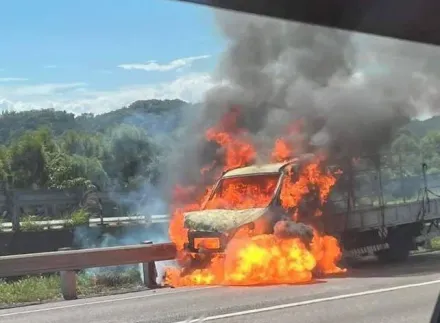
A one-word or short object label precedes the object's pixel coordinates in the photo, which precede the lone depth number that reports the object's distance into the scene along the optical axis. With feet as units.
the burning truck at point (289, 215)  39.42
